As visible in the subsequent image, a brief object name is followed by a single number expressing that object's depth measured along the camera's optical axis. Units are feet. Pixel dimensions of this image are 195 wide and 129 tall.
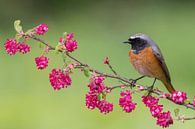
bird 33.22
